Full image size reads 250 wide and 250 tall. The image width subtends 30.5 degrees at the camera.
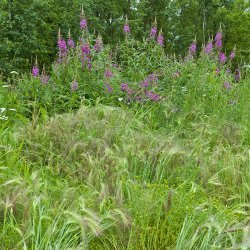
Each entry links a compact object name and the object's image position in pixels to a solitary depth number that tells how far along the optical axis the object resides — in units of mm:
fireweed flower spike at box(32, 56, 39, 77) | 5558
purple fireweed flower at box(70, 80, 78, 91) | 5090
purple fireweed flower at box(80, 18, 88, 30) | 5762
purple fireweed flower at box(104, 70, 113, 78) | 5227
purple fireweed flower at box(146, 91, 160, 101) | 5207
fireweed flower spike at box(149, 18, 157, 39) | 5898
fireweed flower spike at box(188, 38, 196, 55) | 6004
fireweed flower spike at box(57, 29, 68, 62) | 5643
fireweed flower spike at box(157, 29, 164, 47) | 5797
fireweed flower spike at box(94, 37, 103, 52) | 5625
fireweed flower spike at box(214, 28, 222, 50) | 6217
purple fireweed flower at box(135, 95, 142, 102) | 5270
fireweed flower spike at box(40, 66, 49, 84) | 5300
